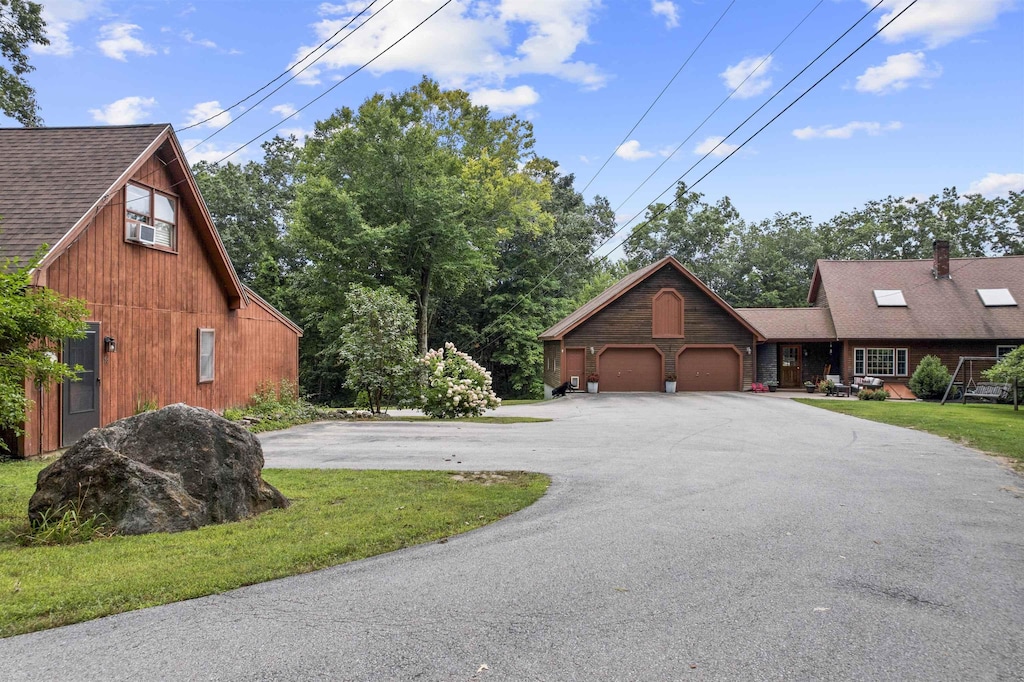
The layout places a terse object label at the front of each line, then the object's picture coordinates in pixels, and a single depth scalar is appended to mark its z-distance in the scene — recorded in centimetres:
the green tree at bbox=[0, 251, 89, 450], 668
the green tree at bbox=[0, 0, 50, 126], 2386
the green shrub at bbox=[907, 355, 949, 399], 2775
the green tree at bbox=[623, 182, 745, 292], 5381
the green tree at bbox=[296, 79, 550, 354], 3070
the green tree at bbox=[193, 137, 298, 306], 3788
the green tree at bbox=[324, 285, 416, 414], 2053
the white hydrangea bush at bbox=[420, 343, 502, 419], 1959
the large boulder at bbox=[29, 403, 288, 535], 608
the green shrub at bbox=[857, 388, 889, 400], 2719
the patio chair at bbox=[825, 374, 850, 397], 2941
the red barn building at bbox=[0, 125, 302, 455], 1158
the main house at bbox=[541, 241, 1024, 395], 3116
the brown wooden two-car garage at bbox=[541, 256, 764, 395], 3155
